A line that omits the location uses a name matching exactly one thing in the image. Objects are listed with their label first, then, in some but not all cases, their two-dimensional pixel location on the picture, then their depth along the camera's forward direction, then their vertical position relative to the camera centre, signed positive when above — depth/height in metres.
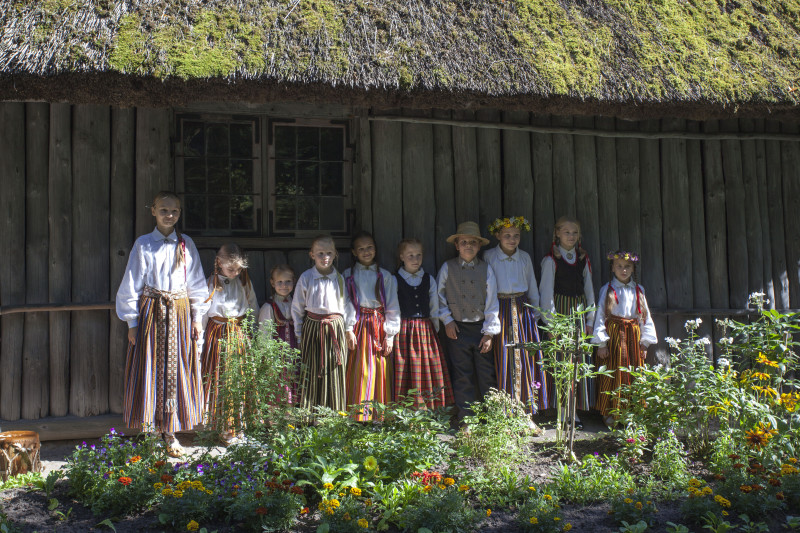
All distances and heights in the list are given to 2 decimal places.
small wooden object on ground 4.36 -0.73
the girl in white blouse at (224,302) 5.25 +0.15
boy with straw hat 5.67 +0.03
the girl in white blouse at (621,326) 5.85 -0.10
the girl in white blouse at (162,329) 4.99 -0.03
